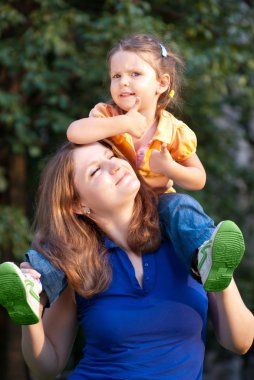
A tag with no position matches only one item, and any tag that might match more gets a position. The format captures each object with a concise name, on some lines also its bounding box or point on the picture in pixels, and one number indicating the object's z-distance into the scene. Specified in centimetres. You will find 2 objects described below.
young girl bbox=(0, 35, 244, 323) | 237
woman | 254
